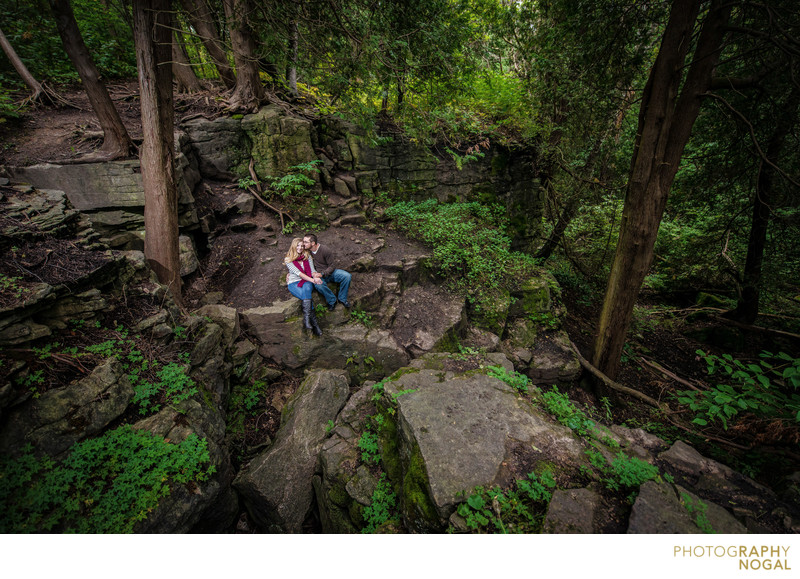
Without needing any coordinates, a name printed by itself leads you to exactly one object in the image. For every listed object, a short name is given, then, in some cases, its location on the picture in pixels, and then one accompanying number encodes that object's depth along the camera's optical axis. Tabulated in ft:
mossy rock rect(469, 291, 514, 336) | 20.62
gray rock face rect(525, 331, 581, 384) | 19.22
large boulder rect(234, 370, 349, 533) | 11.56
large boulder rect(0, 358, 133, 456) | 7.88
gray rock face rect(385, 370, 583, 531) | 8.16
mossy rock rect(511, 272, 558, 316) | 21.74
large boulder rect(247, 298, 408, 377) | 16.63
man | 16.83
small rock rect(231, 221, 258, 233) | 21.75
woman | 16.15
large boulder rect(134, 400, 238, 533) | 8.64
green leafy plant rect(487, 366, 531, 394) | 12.18
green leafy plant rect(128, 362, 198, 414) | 10.10
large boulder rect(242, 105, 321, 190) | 23.25
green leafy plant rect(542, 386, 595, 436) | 10.37
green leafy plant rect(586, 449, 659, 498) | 7.97
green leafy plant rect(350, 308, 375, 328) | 18.07
